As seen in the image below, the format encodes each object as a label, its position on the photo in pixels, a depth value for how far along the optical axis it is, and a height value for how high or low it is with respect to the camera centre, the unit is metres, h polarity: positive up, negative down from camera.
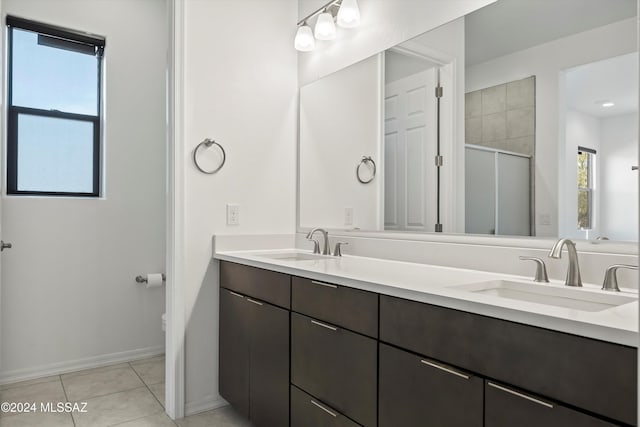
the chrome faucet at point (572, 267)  1.34 -0.16
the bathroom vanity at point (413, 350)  0.89 -0.36
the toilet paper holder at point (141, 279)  3.12 -0.47
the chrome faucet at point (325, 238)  2.34 -0.13
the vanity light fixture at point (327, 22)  2.27 +1.02
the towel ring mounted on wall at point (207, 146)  2.30 +0.31
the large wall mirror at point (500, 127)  1.40 +0.34
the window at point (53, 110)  2.84 +0.68
